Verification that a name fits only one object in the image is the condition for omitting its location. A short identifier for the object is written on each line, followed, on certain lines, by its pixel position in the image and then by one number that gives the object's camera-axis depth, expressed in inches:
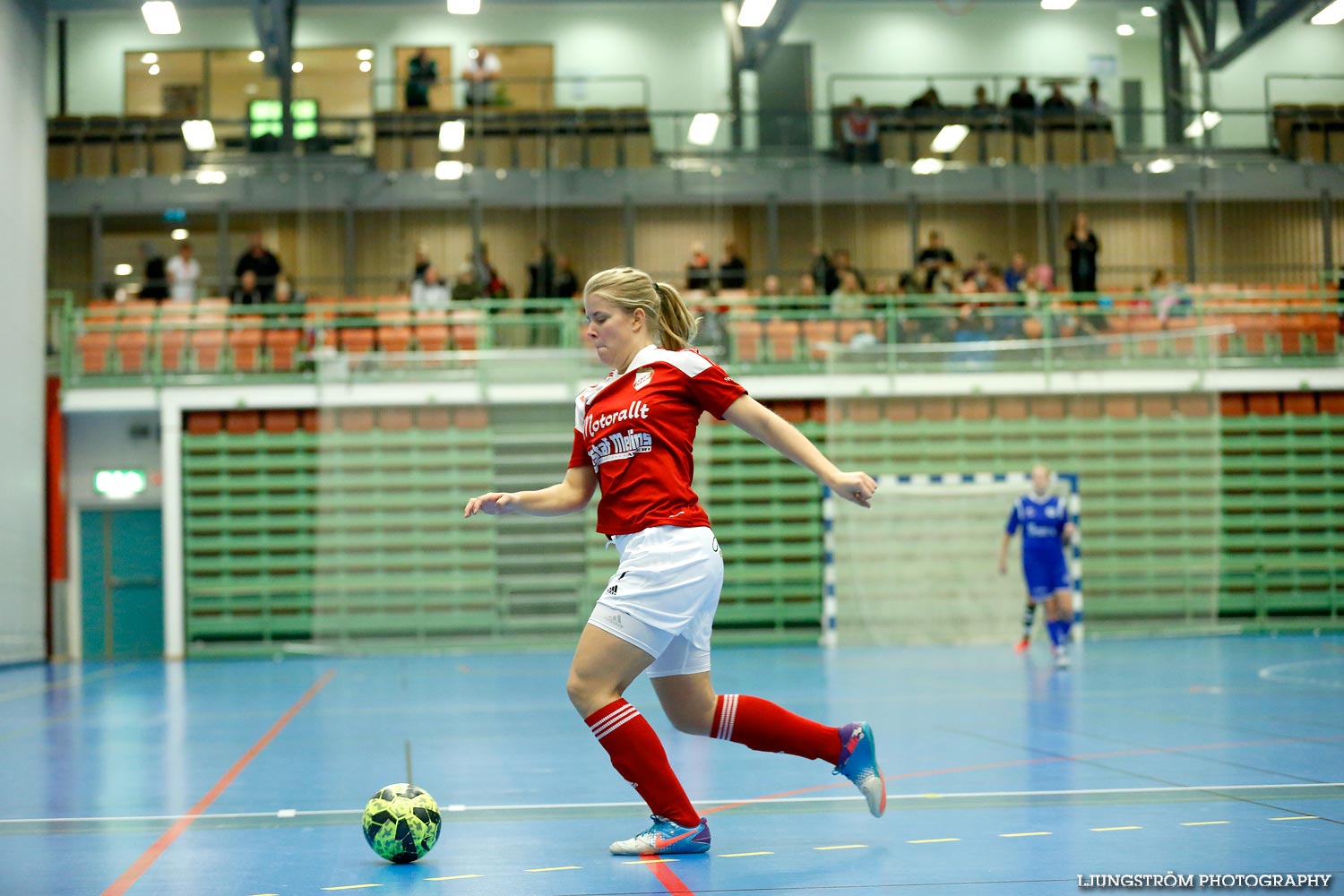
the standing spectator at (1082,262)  900.6
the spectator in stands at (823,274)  890.7
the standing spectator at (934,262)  888.0
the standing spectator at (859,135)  999.0
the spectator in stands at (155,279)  906.1
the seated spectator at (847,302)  800.6
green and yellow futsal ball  185.6
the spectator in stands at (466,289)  854.5
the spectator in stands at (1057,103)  1012.5
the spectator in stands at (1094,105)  1013.2
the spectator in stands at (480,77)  989.2
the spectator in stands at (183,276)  879.7
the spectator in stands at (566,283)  864.3
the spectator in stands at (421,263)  875.4
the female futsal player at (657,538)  173.8
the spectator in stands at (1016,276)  877.8
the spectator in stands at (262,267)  871.7
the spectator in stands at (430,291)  856.9
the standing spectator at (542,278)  881.5
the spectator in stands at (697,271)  896.9
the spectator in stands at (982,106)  1002.7
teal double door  829.8
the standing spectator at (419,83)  994.1
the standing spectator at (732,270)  879.7
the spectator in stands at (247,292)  842.8
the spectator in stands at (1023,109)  1002.1
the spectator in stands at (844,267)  869.2
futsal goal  738.2
